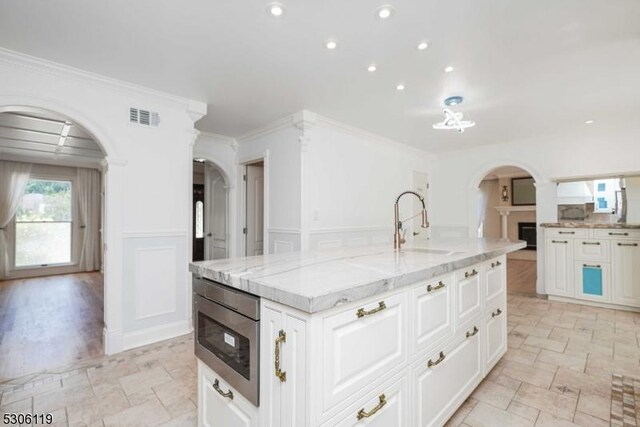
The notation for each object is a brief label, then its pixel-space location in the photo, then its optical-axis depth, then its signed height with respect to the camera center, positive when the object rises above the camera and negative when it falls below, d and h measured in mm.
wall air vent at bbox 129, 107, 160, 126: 2953 +1007
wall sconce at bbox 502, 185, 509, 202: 8414 +621
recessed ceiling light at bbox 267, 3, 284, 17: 1840 +1294
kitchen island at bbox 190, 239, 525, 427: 1026 -513
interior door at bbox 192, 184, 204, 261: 7453 -113
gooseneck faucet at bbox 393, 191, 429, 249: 2451 -152
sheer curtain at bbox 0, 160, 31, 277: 5773 +411
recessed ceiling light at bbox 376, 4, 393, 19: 1852 +1289
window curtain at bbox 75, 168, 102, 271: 6688 +19
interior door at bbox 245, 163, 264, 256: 4848 +106
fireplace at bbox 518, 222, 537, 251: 8188 -467
